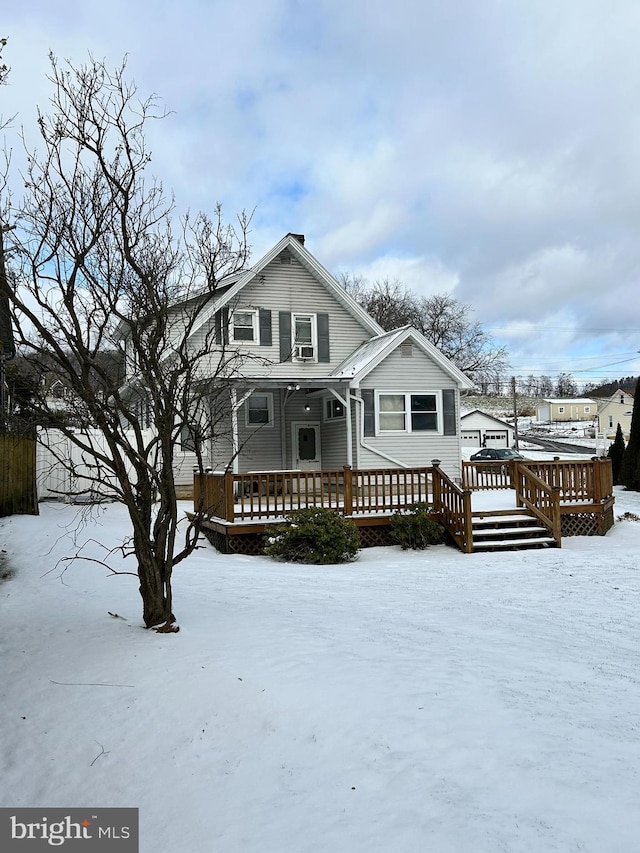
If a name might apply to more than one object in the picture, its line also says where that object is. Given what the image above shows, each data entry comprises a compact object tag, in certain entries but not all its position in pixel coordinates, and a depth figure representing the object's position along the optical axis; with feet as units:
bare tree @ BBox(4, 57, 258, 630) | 19.83
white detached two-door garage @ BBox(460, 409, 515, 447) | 190.39
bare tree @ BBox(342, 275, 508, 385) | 158.71
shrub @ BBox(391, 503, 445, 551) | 41.98
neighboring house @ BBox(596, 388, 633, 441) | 262.67
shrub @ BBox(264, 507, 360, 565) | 37.76
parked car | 132.42
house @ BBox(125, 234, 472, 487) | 57.77
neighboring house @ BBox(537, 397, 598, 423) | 322.96
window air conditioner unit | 61.27
